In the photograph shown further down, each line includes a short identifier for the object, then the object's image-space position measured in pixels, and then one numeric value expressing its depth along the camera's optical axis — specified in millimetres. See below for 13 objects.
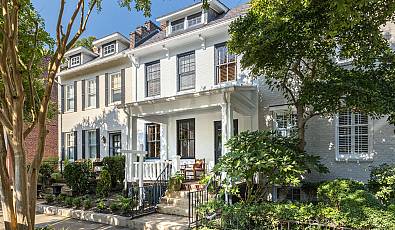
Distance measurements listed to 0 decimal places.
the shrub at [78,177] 13234
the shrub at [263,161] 8039
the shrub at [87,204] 11102
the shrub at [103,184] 12695
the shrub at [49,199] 12797
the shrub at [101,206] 10659
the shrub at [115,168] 14582
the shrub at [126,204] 10125
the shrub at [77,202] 11414
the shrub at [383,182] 8406
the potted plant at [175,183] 10773
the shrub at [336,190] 8031
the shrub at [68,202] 11801
